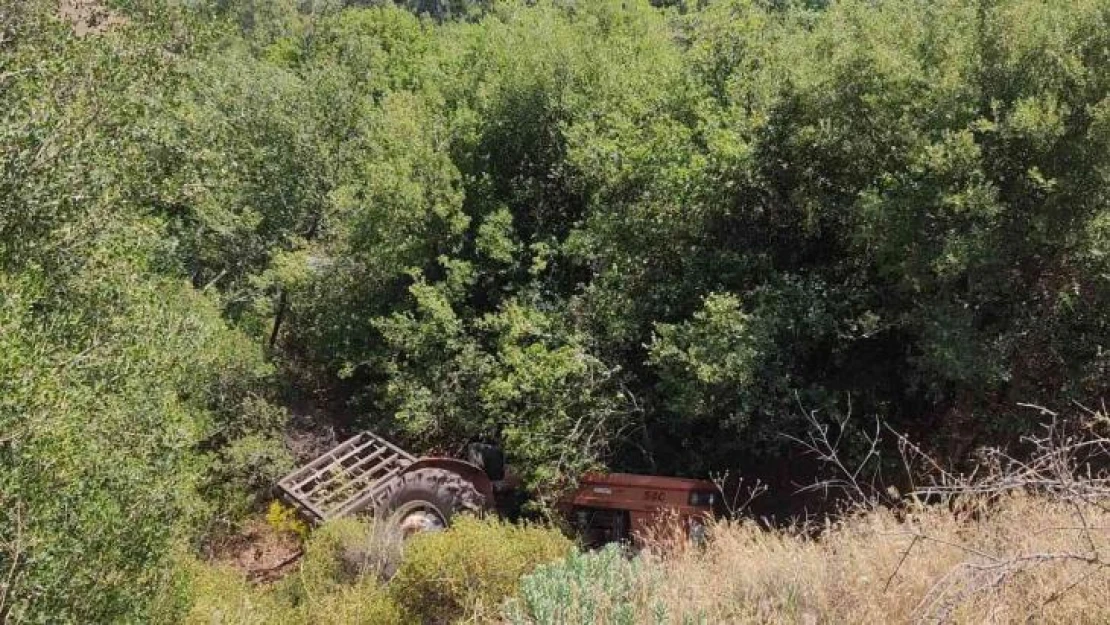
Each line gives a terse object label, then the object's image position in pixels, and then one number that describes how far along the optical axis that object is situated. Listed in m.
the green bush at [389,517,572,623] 7.57
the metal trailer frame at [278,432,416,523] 10.97
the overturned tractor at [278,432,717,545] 9.74
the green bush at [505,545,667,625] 4.34
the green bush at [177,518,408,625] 7.82
